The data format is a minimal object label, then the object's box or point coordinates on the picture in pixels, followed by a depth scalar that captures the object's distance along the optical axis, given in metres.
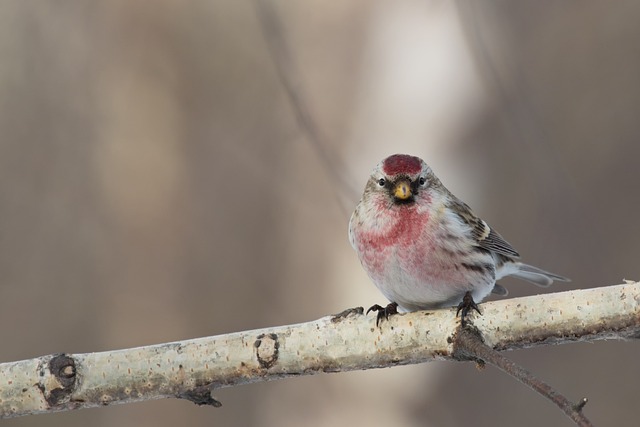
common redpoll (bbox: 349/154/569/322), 4.82
